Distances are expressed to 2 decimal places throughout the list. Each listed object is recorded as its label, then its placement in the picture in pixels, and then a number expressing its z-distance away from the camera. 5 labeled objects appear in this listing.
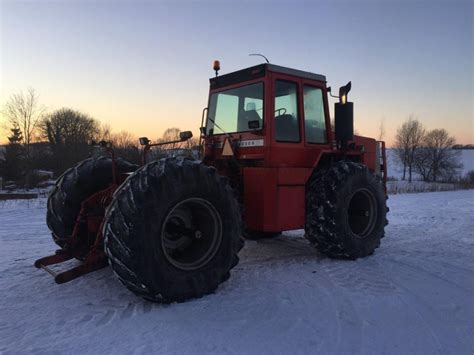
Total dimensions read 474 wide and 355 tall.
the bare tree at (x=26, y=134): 34.66
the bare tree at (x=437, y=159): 58.69
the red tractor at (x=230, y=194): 3.78
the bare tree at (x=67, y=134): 40.16
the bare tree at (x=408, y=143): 61.72
